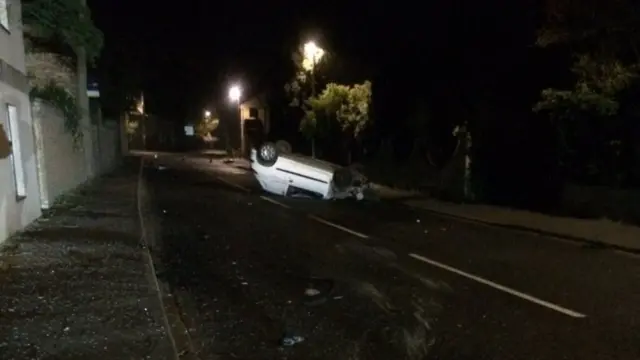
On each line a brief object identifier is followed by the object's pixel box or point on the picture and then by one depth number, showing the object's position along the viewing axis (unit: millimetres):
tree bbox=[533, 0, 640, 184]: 13562
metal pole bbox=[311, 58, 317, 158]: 30078
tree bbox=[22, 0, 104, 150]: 14000
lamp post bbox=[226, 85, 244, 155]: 48969
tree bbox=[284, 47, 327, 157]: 31094
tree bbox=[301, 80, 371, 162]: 28656
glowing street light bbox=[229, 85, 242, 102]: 48897
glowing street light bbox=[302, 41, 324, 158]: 30312
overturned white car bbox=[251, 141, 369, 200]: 18984
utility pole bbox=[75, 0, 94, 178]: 21094
